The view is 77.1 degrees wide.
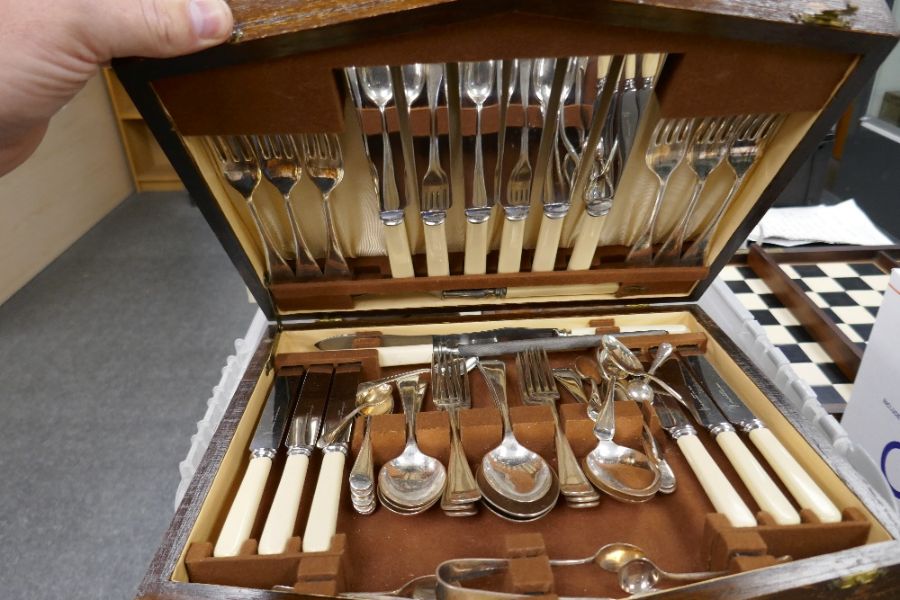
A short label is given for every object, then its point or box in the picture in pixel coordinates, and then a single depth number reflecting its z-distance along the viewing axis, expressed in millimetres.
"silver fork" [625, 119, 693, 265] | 764
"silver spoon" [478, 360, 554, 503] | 729
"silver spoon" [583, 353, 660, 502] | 729
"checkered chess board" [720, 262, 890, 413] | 1080
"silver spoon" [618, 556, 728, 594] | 624
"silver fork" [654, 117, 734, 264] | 763
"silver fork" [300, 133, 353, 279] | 759
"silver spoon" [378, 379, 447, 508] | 728
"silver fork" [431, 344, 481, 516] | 720
